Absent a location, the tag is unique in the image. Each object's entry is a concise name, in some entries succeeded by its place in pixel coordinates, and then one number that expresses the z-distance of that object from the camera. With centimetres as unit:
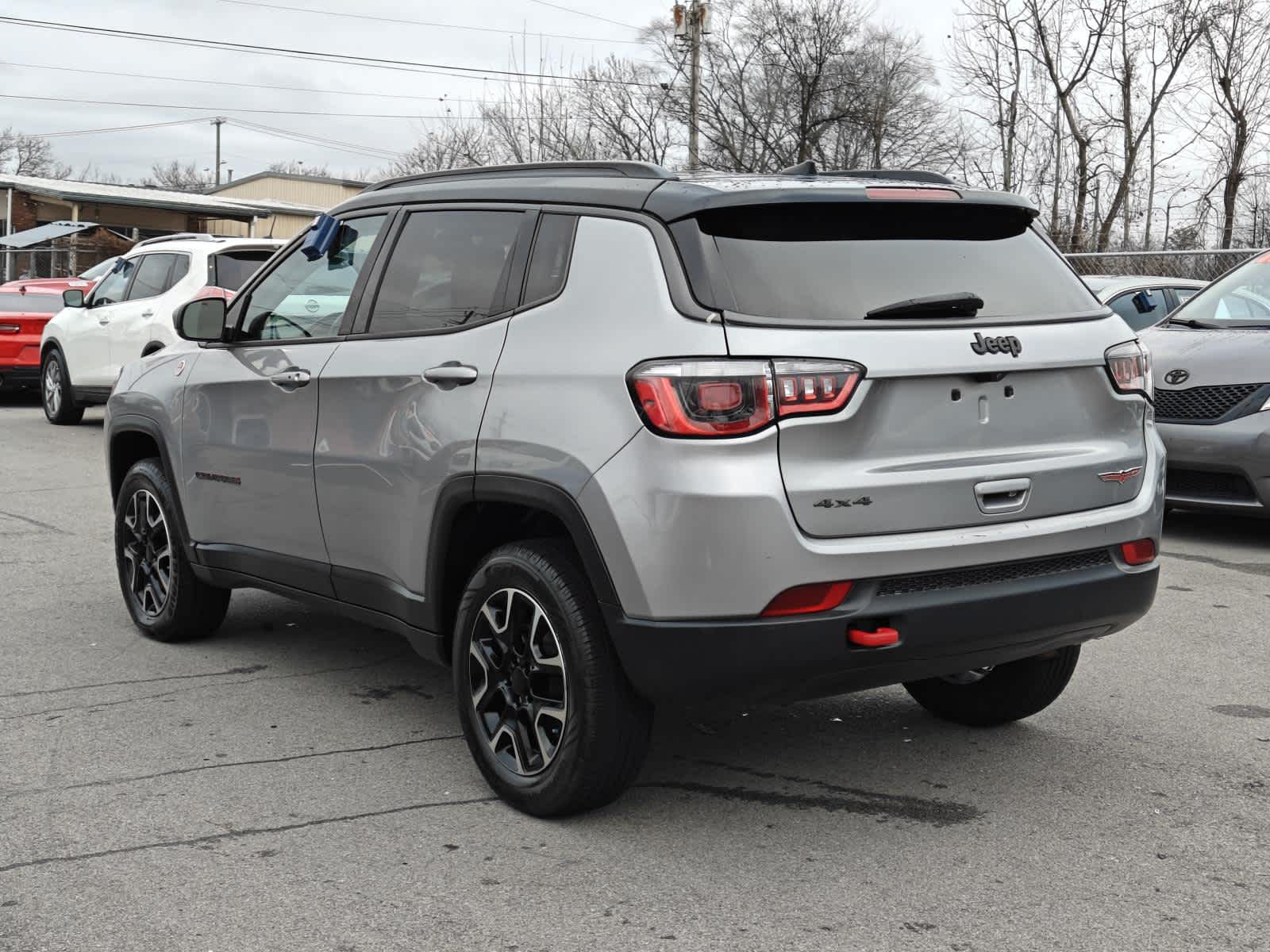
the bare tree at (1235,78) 2836
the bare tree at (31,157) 8525
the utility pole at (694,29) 3256
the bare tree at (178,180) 9088
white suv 1390
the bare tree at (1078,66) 3150
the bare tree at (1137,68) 2967
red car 1730
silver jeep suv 352
